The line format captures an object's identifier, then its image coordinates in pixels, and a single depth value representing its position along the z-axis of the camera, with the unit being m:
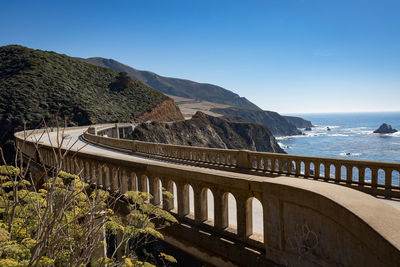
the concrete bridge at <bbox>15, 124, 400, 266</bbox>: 2.87
